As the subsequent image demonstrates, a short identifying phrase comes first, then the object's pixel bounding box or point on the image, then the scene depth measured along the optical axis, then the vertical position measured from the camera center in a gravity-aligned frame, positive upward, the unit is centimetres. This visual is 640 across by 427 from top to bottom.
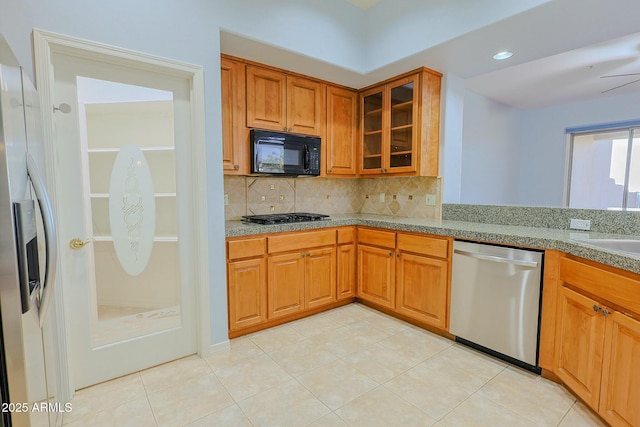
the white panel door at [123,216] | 186 -18
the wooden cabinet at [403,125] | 298 +64
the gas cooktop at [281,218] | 273 -27
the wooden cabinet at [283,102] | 276 +81
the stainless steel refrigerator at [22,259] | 88 -23
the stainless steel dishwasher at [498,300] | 204 -77
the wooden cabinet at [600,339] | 143 -77
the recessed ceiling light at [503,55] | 252 +110
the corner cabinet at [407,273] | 253 -75
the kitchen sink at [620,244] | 189 -33
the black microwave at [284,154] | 271 +32
